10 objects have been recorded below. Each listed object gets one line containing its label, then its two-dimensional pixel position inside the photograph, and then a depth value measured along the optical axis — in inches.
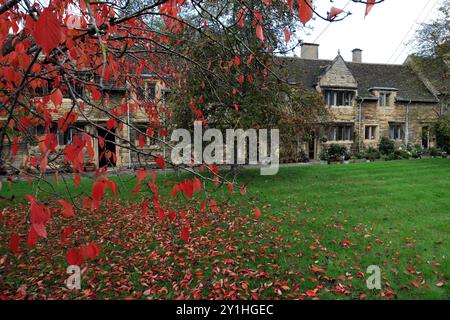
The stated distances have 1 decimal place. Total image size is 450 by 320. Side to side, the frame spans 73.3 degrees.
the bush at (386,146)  987.3
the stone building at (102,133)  724.0
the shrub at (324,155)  933.2
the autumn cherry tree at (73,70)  73.0
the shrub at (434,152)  952.0
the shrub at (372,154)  941.4
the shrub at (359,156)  951.6
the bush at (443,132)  759.1
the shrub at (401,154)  929.5
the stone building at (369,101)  972.6
